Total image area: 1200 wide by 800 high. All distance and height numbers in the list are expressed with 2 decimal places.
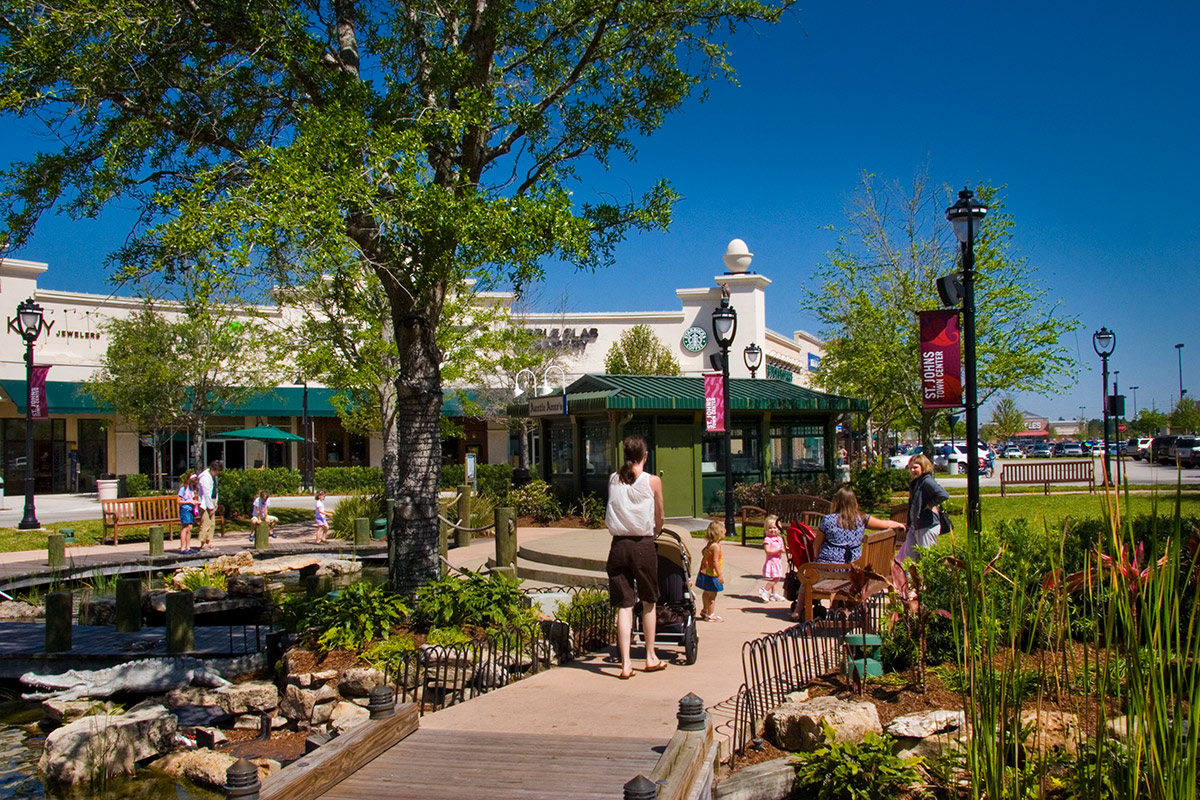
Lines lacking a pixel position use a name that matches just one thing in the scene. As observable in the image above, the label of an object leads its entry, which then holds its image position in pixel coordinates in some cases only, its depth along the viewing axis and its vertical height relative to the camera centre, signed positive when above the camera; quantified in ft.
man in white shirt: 59.16 -4.20
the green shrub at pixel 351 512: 65.26 -5.33
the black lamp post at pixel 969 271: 36.63 +6.21
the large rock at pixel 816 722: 17.08 -5.50
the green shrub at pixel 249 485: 86.99 -4.82
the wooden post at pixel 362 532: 60.03 -6.15
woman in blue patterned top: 29.12 -3.25
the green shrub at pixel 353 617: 25.26 -5.03
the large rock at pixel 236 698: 26.71 -7.49
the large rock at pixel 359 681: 23.70 -6.22
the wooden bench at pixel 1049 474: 89.03 -4.79
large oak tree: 24.57 +9.76
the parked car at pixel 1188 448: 150.92 -4.25
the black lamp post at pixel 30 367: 69.26 +5.98
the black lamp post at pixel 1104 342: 90.99 +8.10
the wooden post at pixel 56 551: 48.19 -5.54
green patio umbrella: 94.81 +0.70
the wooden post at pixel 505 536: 39.99 -4.35
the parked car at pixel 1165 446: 160.34 -4.14
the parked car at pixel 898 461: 165.73 -6.22
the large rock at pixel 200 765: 22.75 -8.12
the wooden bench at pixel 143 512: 64.80 -4.90
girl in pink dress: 35.12 -4.88
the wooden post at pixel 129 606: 35.94 -6.36
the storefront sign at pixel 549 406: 66.13 +2.10
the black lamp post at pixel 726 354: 55.31 +4.76
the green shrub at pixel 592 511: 62.75 -5.31
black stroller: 25.16 -4.47
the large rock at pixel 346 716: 22.91 -6.93
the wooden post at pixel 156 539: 53.72 -5.59
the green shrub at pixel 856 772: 14.78 -5.58
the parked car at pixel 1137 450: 193.16 -5.93
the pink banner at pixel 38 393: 74.20 +4.19
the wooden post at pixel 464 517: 58.40 -5.08
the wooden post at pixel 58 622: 31.86 -6.15
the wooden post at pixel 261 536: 58.34 -6.01
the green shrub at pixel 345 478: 126.21 -5.43
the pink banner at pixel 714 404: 57.88 +1.73
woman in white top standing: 22.34 -2.58
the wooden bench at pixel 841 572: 27.58 -4.39
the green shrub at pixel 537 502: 65.16 -4.73
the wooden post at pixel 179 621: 31.68 -6.16
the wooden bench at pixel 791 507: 50.05 -4.37
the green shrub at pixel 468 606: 26.12 -4.86
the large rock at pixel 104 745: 23.13 -7.76
